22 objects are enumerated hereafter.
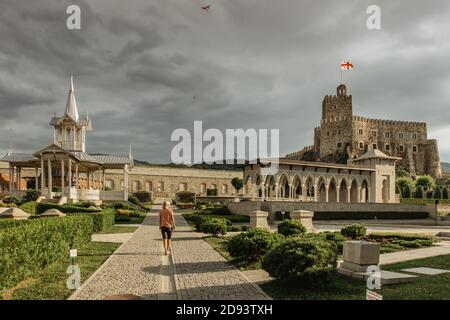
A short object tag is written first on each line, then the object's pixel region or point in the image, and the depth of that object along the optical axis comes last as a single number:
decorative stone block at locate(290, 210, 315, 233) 20.19
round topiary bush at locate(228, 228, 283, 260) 11.53
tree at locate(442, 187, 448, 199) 61.94
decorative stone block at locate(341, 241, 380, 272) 9.44
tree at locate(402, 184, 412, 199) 65.31
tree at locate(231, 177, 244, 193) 65.12
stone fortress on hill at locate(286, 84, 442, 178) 85.56
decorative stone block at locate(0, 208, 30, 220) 16.05
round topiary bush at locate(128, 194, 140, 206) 47.50
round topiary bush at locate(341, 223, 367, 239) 18.84
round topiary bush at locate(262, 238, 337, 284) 8.23
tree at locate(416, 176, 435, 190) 77.99
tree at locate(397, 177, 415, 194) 70.50
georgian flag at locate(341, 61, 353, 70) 65.50
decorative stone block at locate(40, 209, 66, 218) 17.89
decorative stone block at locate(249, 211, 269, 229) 21.50
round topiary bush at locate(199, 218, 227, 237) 19.33
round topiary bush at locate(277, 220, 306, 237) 17.48
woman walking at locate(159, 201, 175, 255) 13.88
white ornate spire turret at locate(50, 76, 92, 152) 45.97
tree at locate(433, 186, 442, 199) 60.60
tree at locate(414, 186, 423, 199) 65.50
